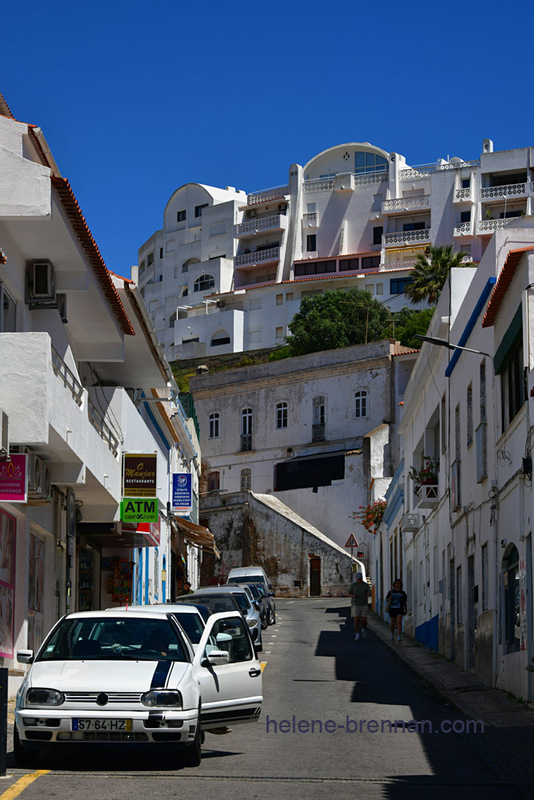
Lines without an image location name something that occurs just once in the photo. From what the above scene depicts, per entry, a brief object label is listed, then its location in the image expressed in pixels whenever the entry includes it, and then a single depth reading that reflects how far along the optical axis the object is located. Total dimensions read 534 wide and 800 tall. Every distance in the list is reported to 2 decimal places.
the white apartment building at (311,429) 66.19
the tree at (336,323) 80.75
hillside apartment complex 88.94
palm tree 74.12
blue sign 42.56
